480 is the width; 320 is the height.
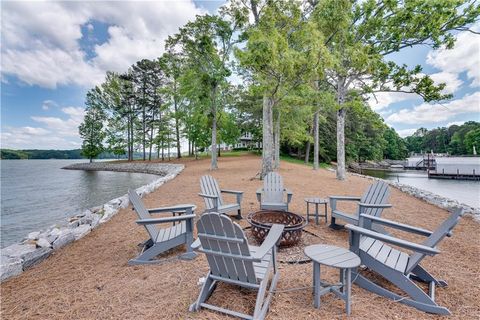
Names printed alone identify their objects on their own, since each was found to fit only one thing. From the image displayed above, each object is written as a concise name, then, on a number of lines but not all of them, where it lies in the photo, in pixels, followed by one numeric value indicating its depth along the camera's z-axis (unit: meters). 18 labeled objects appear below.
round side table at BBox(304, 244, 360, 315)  1.93
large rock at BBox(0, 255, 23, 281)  2.71
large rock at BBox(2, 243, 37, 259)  3.03
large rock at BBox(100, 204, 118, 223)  4.90
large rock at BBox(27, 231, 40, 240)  3.80
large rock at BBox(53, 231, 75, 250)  3.53
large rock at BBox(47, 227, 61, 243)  3.63
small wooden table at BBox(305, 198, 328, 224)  4.32
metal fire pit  3.24
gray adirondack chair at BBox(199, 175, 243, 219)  4.08
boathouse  20.89
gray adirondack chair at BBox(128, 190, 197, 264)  2.92
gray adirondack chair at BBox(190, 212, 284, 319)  1.82
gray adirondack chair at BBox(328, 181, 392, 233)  3.57
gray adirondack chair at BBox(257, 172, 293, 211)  4.64
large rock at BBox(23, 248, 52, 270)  2.99
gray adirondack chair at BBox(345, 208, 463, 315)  2.00
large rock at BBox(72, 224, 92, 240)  3.95
